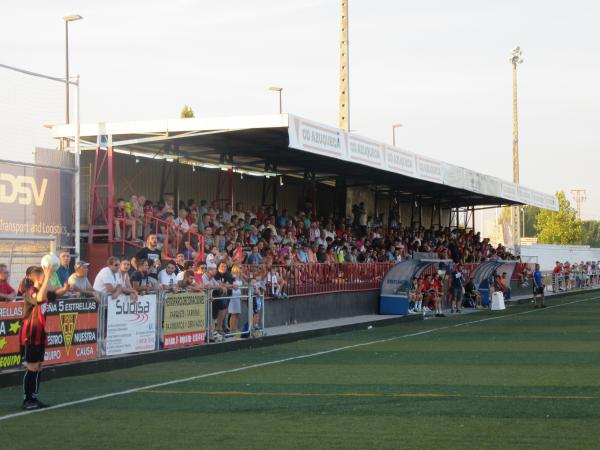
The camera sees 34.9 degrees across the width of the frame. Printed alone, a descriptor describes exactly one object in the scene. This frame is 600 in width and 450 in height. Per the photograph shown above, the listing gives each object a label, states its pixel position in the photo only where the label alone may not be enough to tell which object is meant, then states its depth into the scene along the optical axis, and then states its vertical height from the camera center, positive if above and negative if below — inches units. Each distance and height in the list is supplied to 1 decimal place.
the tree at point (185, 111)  2605.8 +374.5
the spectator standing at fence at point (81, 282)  630.5 -22.8
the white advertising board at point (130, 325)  664.4 -54.9
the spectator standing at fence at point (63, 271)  663.1 -16.4
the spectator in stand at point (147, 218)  960.9 +30.7
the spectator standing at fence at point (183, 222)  990.8 +27.8
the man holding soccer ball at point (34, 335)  462.0 -42.3
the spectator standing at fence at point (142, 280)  714.9 -24.2
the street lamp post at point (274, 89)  1493.5 +251.8
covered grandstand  966.4 +112.2
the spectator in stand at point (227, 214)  1125.2 +41.4
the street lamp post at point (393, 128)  2183.8 +280.8
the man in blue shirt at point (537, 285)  1529.3 -58.7
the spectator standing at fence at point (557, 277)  2155.5 -66.9
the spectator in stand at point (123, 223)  932.0 +25.0
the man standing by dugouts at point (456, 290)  1405.0 -61.7
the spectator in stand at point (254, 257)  1011.9 -9.2
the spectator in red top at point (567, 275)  2283.8 -65.4
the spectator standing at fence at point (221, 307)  813.2 -50.1
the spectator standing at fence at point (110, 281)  661.3 -22.8
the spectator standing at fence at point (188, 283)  773.3 -29.0
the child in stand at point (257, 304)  884.6 -51.5
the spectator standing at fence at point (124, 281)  677.7 -23.2
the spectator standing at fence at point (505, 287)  1673.2 -68.4
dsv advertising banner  745.0 +38.5
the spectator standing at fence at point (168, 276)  772.6 -22.4
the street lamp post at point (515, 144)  2130.9 +234.7
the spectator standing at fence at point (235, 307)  842.8 -52.1
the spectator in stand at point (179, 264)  793.7 -13.3
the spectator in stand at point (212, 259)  898.3 -10.0
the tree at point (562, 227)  4335.6 +96.7
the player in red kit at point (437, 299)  1326.3 -70.6
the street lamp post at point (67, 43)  793.7 +281.6
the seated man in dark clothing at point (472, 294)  1531.7 -73.3
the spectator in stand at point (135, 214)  942.4 +34.6
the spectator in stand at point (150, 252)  799.1 -3.1
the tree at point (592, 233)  5954.7 +102.5
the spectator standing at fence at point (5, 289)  574.6 -24.8
